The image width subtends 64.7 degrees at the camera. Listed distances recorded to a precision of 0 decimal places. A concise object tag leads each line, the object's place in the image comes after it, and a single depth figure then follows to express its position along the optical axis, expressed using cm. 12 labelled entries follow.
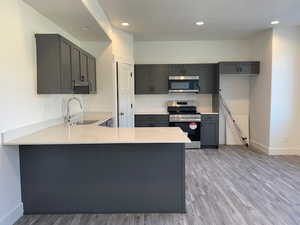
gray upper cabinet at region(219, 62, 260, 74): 578
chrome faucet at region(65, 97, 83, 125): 402
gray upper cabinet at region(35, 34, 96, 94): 301
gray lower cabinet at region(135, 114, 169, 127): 596
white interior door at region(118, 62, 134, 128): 533
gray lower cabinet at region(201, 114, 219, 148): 595
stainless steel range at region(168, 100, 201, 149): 590
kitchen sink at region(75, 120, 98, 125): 421
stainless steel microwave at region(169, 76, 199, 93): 609
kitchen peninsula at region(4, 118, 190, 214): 273
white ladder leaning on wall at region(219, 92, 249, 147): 633
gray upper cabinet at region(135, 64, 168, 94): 615
